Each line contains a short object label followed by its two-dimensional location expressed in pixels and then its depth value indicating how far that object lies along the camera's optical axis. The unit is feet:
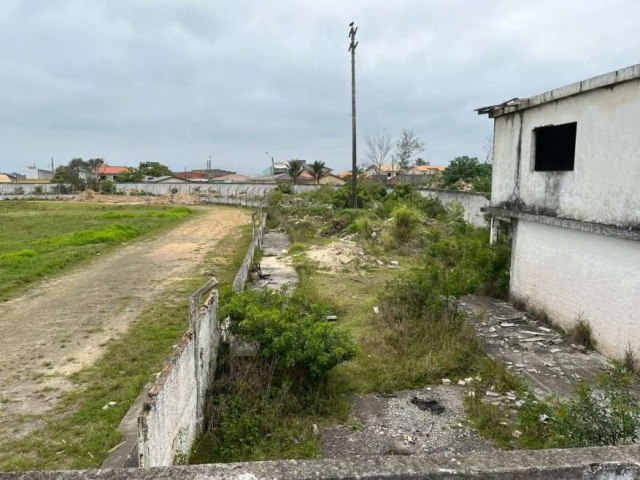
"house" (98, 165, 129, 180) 241.02
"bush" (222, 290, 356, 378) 17.39
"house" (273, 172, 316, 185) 214.01
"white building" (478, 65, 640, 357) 20.35
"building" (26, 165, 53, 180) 314.76
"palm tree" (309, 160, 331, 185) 172.76
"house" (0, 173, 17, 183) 275.39
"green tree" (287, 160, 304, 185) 176.96
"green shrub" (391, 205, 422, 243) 53.31
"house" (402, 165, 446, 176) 234.54
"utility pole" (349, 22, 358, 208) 78.48
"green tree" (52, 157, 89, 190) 195.17
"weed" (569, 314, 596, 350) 22.72
